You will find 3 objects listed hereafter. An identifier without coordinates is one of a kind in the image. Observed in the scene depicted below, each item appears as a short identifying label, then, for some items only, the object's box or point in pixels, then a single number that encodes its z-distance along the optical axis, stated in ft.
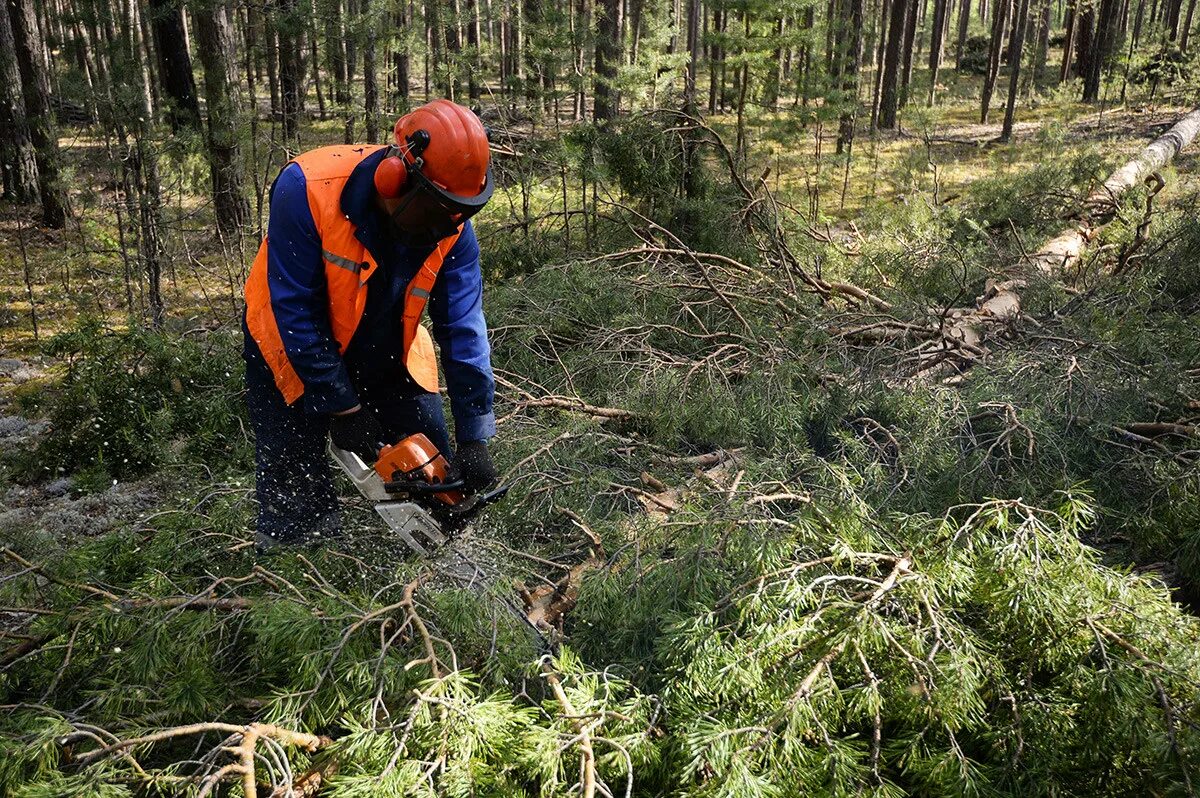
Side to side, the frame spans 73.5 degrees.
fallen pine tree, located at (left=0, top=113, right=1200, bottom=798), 5.28
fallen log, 13.98
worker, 8.33
